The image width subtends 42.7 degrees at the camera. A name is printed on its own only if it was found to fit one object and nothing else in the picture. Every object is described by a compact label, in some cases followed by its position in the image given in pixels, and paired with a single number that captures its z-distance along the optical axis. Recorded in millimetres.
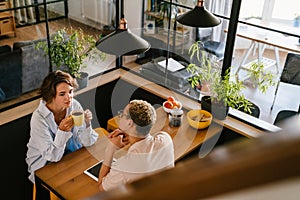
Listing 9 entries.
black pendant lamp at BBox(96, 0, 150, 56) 2141
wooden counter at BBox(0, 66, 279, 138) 3014
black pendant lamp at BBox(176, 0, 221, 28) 2379
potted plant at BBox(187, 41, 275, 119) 2879
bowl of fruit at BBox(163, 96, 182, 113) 3116
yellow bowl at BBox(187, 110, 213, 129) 2918
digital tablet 2384
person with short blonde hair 2086
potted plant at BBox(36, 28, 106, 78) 3402
